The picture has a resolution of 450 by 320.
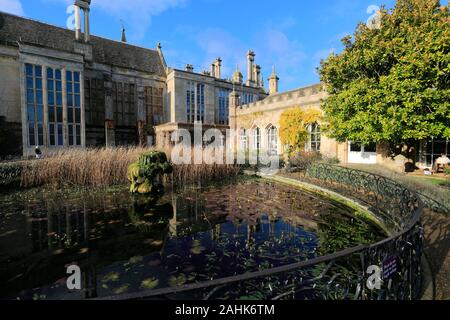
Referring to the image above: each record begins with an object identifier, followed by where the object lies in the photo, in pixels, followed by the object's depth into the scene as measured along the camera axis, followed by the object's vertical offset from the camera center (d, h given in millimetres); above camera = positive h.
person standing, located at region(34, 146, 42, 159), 17173 -139
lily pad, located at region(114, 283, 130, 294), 3719 -2220
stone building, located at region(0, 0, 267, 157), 18781 +5947
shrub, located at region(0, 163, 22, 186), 11039 -1037
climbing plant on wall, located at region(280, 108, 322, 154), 16484 +1615
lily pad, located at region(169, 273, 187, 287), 3912 -2204
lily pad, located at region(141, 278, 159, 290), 3822 -2211
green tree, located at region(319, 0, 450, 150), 9406 +3093
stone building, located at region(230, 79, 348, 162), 17062 +2553
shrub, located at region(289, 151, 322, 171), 14609 -668
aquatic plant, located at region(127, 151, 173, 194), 10008 -924
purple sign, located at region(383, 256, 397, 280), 2633 -1353
